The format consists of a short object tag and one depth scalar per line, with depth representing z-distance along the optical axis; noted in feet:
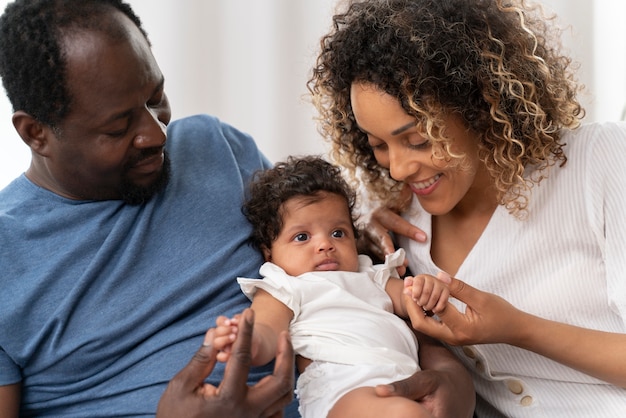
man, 5.24
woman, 5.14
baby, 4.85
